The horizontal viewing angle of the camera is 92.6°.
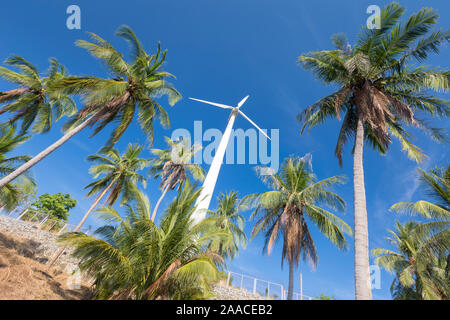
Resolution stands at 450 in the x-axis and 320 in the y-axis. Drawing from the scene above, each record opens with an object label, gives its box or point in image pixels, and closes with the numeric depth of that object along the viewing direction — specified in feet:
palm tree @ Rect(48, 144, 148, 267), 74.54
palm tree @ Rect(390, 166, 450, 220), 35.63
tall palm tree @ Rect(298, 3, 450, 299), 29.86
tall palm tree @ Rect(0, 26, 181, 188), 38.14
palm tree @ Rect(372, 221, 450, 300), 32.91
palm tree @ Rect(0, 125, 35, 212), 47.62
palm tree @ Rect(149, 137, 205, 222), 83.25
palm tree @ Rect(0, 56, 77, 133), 49.52
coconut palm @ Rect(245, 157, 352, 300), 47.85
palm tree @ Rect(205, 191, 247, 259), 90.99
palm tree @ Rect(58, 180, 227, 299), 25.27
